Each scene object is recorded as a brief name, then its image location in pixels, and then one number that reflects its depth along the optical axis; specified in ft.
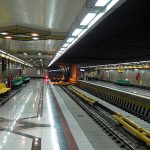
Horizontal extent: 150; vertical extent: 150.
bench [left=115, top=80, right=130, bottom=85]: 78.58
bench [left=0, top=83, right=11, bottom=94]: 36.33
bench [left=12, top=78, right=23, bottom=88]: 56.75
